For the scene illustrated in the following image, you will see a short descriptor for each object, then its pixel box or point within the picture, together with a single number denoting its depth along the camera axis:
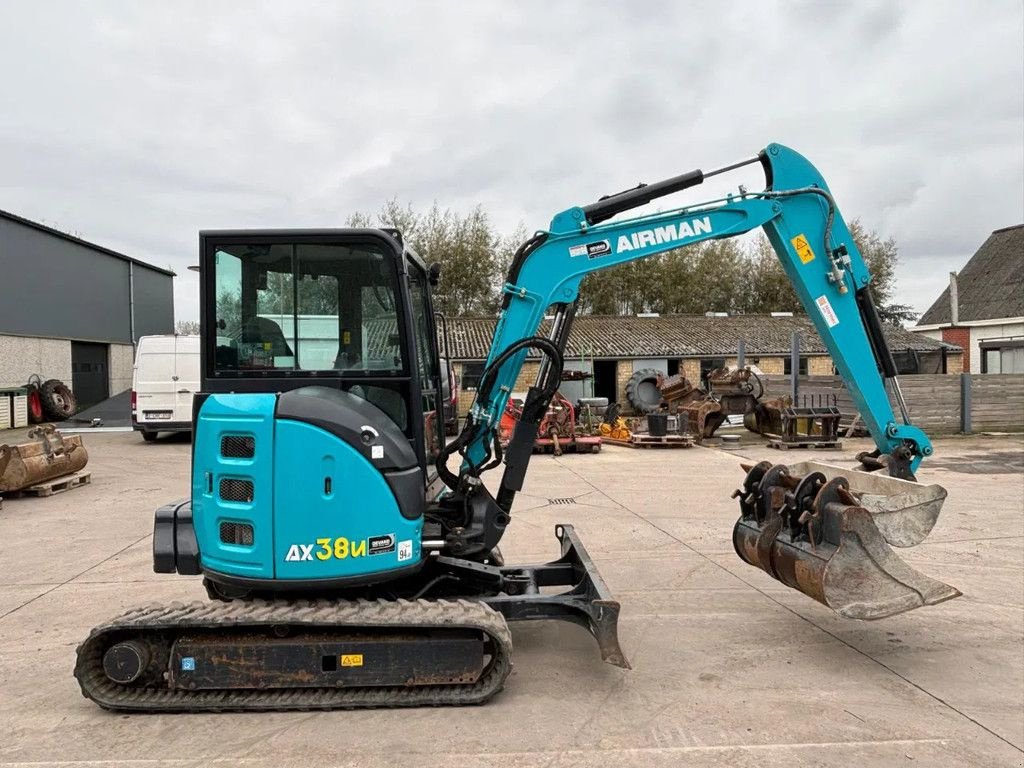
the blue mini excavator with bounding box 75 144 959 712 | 3.95
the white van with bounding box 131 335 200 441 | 16.69
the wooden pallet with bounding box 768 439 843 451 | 16.98
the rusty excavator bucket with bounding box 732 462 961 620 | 4.44
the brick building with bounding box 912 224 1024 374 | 32.41
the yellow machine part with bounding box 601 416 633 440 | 18.66
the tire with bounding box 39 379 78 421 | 23.47
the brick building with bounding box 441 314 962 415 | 27.39
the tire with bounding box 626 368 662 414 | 22.84
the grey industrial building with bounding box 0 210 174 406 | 23.72
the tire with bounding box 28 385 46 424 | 23.14
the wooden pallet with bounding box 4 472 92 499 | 10.82
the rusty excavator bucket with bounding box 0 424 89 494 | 10.44
